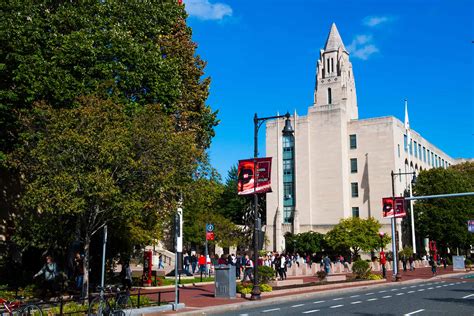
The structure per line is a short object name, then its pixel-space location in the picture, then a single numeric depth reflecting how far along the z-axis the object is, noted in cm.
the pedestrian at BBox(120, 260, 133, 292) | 2380
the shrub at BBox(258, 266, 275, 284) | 2778
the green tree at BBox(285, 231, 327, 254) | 7312
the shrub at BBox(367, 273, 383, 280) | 3863
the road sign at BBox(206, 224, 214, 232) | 3553
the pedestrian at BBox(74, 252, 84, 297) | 2273
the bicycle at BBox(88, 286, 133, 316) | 1565
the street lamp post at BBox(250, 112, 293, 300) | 2283
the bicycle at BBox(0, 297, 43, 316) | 1452
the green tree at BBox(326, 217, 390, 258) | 6800
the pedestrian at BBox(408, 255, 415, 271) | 5829
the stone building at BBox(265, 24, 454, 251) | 7950
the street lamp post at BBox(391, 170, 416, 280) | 4140
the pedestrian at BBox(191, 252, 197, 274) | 4344
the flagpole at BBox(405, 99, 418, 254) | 7056
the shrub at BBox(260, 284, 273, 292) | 2563
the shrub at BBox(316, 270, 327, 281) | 3409
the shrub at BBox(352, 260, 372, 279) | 3903
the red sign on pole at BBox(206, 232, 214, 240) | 3548
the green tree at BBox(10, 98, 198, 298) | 2067
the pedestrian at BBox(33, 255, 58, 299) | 1983
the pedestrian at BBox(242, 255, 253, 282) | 2954
